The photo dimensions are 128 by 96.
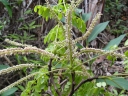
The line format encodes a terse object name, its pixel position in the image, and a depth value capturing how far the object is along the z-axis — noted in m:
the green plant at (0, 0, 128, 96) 0.83
